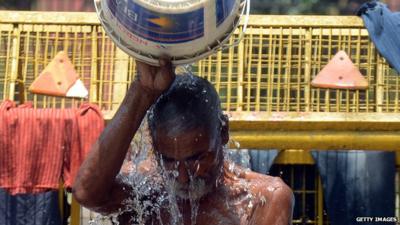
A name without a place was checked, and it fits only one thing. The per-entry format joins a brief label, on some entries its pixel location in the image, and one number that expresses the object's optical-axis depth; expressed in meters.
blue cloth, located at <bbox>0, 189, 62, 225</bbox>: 9.55
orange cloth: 9.33
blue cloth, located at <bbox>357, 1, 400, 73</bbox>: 9.87
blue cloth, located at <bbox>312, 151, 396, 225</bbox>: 9.49
